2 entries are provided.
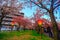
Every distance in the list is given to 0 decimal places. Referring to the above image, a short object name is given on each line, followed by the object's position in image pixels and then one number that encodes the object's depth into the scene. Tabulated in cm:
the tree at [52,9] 434
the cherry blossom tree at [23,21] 2401
